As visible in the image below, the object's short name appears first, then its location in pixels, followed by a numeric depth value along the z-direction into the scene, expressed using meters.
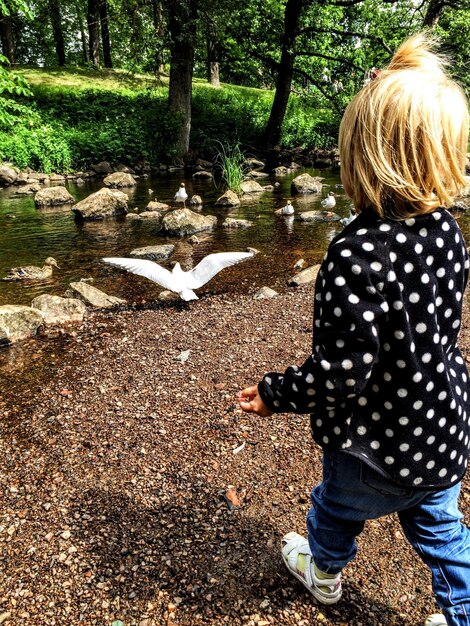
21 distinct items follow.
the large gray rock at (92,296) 5.59
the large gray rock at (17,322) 4.61
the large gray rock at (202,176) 16.85
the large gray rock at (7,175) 15.27
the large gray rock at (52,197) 11.94
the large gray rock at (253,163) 19.72
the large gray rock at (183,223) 9.05
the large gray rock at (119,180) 15.26
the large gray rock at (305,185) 13.31
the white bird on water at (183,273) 5.35
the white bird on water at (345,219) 8.81
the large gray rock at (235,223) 9.55
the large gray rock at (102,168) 17.77
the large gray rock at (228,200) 11.58
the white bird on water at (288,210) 10.26
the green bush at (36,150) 16.53
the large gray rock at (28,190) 13.98
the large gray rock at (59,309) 5.06
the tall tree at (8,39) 25.80
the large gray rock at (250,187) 13.37
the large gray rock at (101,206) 10.48
